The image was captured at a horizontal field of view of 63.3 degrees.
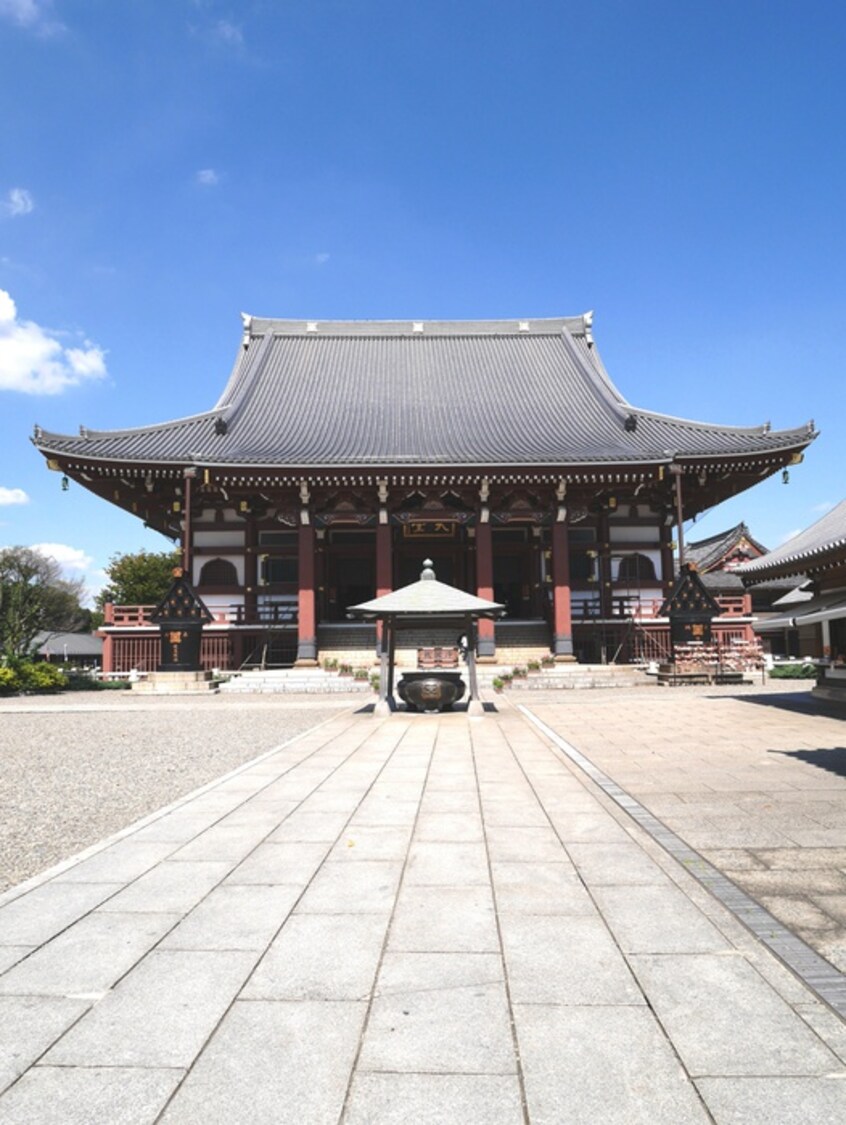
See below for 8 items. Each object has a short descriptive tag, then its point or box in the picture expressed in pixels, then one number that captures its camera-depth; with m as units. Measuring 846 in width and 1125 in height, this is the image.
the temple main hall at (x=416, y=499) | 21.70
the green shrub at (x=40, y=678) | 20.16
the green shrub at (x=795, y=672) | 22.66
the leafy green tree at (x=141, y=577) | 46.88
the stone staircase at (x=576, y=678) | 19.50
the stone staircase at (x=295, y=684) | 19.42
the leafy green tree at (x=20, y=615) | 21.72
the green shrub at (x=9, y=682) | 19.52
